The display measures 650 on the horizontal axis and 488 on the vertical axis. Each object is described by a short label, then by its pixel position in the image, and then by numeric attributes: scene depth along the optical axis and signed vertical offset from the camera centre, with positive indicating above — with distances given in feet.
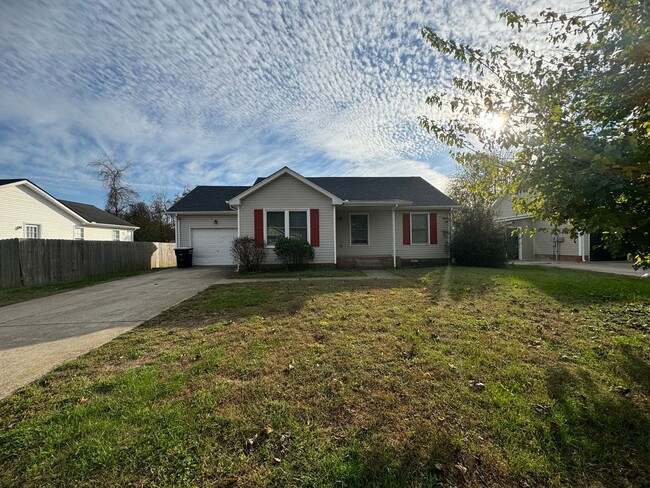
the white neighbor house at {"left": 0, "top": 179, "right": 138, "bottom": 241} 51.72 +6.26
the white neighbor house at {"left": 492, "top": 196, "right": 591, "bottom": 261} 55.21 -2.12
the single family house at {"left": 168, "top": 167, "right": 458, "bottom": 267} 41.34 +3.62
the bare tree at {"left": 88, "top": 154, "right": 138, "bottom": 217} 98.63 +20.81
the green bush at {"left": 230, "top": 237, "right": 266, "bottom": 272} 39.06 -1.40
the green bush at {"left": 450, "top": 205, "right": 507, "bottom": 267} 42.86 -0.30
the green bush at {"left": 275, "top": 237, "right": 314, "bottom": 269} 39.42 -1.42
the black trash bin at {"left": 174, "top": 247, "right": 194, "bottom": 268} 50.52 -2.10
